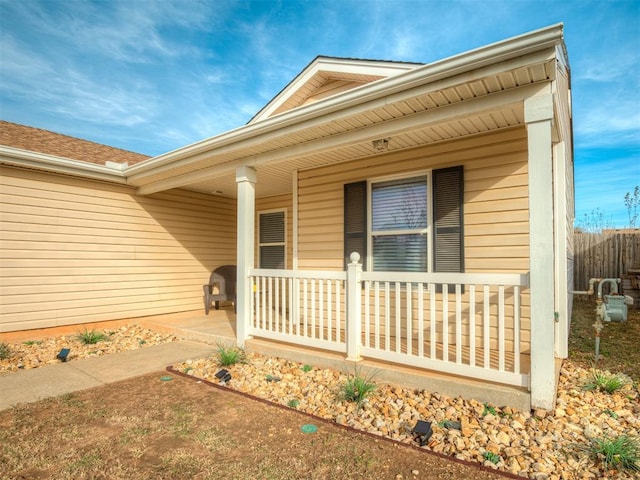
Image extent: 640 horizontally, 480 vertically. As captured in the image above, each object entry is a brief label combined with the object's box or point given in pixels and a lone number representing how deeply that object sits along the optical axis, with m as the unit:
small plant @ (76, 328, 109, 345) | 5.18
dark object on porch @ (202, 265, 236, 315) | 7.35
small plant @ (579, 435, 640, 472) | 2.02
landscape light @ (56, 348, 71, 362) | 4.38
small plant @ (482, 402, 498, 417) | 2.70
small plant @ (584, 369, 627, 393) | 3.07
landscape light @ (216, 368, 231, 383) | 3.61
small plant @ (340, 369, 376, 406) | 2.96
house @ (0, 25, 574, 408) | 2.76
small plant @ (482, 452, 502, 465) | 2.14
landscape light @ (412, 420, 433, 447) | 2.36
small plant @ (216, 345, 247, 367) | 4.02
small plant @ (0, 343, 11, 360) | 4.38
